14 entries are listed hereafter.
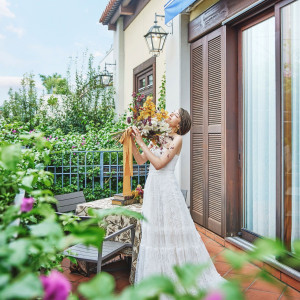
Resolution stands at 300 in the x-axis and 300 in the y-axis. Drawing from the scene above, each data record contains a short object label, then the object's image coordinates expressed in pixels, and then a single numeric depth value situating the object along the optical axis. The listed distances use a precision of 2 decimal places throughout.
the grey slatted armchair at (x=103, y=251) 3.14
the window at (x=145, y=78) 7.62
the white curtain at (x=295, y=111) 3.31
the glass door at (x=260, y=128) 3.81
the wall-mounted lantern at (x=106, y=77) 10.30
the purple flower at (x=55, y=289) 0.63
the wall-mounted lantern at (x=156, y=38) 6.25
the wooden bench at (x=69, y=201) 4.35
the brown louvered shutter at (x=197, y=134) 5.23
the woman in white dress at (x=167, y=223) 3.24
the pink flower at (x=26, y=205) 1.00
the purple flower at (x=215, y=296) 0.52
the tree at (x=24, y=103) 10.96
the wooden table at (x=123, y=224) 3.45
